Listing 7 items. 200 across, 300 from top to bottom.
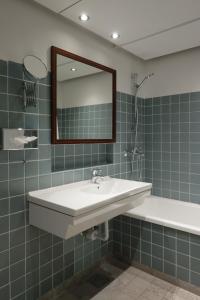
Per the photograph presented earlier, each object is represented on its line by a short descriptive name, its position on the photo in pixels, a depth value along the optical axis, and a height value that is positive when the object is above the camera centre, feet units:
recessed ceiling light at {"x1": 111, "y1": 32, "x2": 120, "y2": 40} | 7.06 +3.50
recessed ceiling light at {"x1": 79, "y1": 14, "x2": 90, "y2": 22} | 5.99 +3.46
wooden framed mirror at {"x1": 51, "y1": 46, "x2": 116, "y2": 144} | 6.20 +1.36
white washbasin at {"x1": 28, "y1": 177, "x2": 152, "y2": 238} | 4.65 -1.48
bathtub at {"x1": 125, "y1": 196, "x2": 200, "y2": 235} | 8.56 -2.79
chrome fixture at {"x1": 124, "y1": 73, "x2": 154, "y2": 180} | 9.27 +0.73
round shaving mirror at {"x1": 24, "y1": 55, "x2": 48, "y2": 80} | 5.46 +1.92
